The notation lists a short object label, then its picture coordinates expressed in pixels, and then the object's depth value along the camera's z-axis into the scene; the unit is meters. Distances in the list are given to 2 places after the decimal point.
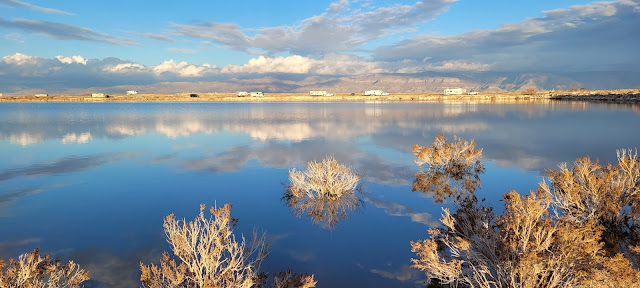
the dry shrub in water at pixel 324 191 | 11.98
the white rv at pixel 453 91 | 175.36
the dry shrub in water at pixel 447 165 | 15.01
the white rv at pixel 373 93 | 188.21
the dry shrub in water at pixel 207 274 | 5.57
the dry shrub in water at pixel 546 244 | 5.38
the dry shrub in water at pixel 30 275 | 5.31
